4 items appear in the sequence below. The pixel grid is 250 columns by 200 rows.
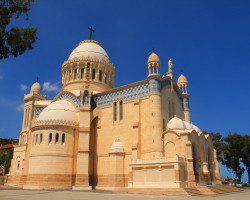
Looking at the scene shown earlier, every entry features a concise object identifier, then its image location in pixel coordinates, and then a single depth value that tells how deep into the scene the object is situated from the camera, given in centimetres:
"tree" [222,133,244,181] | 4203
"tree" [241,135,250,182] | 4062
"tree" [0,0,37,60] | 1173
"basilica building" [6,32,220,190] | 2364
